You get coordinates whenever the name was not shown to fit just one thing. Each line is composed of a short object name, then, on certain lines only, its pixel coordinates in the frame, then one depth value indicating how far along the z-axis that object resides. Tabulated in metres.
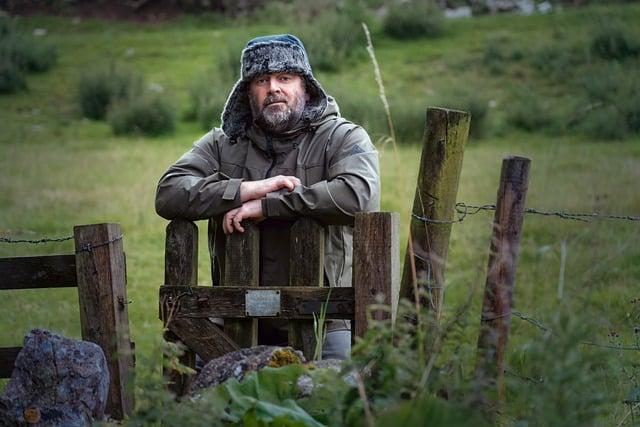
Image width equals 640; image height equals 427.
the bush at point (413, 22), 29.98
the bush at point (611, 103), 20.69
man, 5.50
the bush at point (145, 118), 22.48
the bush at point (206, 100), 22.69
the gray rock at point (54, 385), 4.67
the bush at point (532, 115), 22.03
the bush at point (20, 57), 26.39
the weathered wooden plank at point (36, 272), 5.61
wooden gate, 5.11
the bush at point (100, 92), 24.88
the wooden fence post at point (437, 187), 4.93
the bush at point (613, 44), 26.96
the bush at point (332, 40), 27.00
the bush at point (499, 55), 26.97
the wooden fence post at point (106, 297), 5.48
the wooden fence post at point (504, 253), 4.54
